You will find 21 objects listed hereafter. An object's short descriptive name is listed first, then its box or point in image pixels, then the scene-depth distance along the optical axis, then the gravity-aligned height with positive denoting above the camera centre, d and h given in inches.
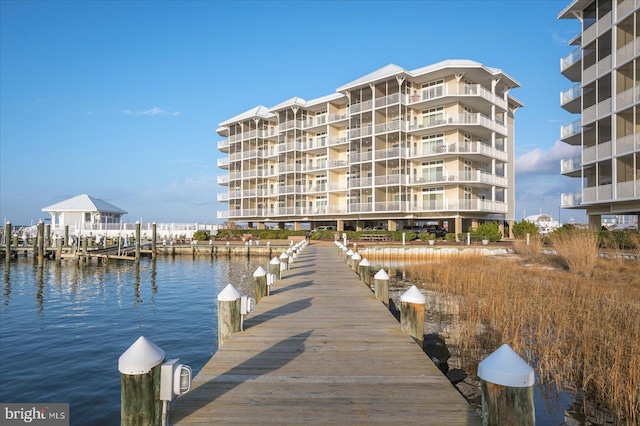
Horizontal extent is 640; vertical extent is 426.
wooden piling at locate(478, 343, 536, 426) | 126.9 -52.5
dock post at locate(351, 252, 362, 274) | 655.1 -62.9
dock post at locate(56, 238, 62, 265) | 1280.8 -93.1
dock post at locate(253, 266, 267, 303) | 395.4 -59.2
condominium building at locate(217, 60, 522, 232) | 1642.5 +329.4
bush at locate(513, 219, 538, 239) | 1470.4 -22.2
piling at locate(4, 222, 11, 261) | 1267.2 -47.4
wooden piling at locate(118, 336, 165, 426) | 136.8 -55.2
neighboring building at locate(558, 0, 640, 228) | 1069.1 +341.0
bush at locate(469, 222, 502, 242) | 1412.4 -35.3
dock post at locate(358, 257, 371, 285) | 520.6 -64.1
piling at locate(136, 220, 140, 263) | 1303.9 -63.3
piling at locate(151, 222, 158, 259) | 1465.7 -77.0
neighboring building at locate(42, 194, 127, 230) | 2257.6 +61.9
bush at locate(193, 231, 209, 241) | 1893.5 -60.6
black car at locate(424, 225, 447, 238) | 1654.8 -34.3
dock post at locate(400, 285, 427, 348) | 266.7 -60.0
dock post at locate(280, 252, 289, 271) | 650.2 -64.7
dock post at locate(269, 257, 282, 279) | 544.7 -59.3
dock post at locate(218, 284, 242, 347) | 254.5 -58.5
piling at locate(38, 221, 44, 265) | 1257.4 -56.6
